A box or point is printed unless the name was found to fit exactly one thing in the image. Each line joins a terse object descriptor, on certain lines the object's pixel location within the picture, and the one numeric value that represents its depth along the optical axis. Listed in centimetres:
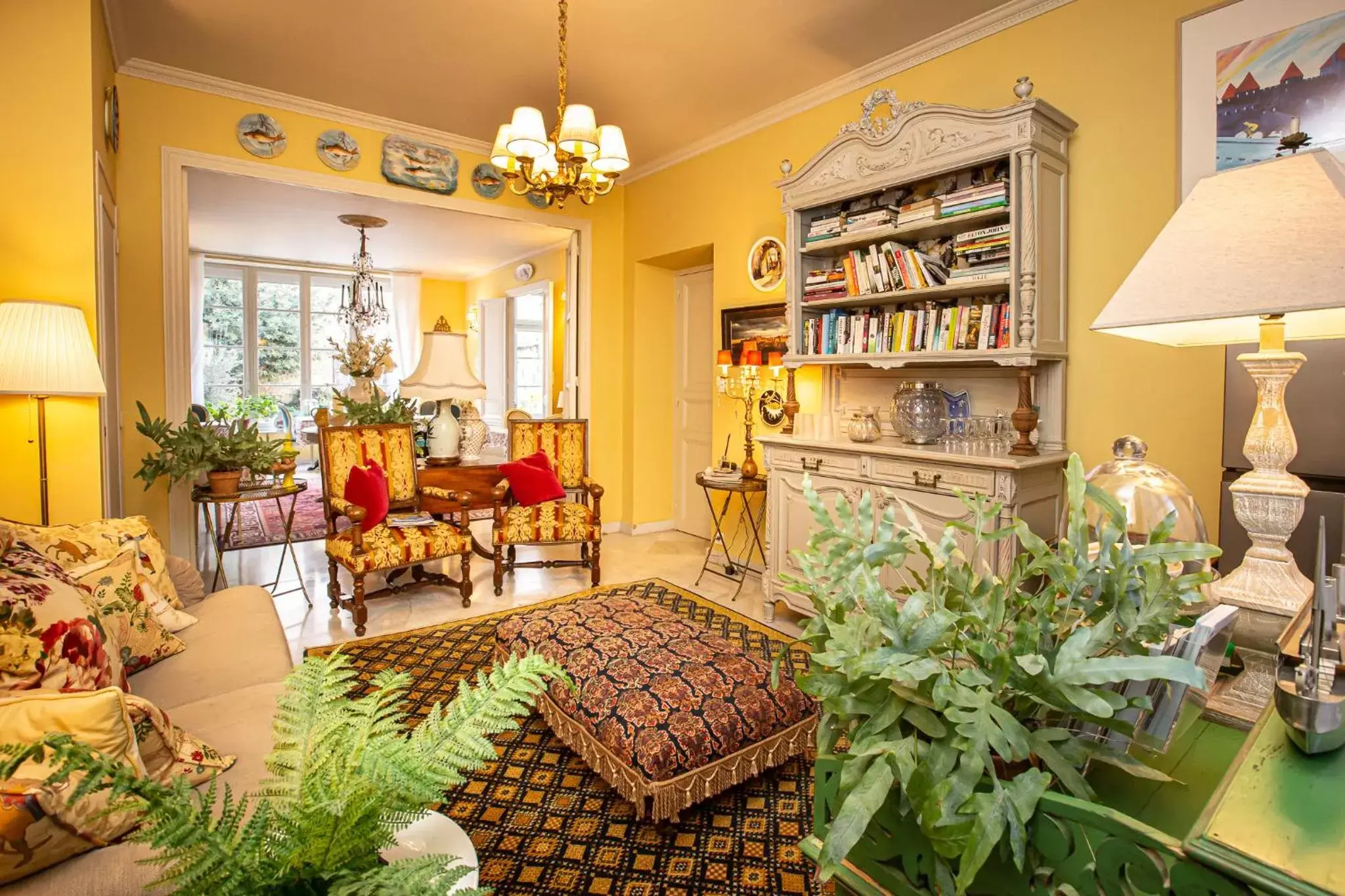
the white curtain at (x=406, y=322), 1007
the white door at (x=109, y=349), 293
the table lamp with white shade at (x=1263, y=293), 100
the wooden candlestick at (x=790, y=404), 400
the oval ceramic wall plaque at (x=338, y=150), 453
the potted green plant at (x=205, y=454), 366
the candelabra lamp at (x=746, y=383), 422
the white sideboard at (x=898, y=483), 280
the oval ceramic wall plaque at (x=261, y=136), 426
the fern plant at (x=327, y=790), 51
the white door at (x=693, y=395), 567
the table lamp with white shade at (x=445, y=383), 457
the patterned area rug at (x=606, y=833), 181
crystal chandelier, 852
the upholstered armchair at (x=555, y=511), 423
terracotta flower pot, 371
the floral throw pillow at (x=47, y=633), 122
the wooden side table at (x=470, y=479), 460
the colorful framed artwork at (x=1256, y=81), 237
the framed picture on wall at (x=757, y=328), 444
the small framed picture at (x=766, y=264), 444
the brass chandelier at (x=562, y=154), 298
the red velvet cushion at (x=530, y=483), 436
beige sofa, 99
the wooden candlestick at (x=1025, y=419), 293
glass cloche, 128
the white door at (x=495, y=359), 914
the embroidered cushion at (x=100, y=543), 198
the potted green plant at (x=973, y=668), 65
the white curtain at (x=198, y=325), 865
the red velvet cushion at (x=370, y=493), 377
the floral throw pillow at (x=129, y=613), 188
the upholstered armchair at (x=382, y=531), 360
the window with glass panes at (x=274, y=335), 927
